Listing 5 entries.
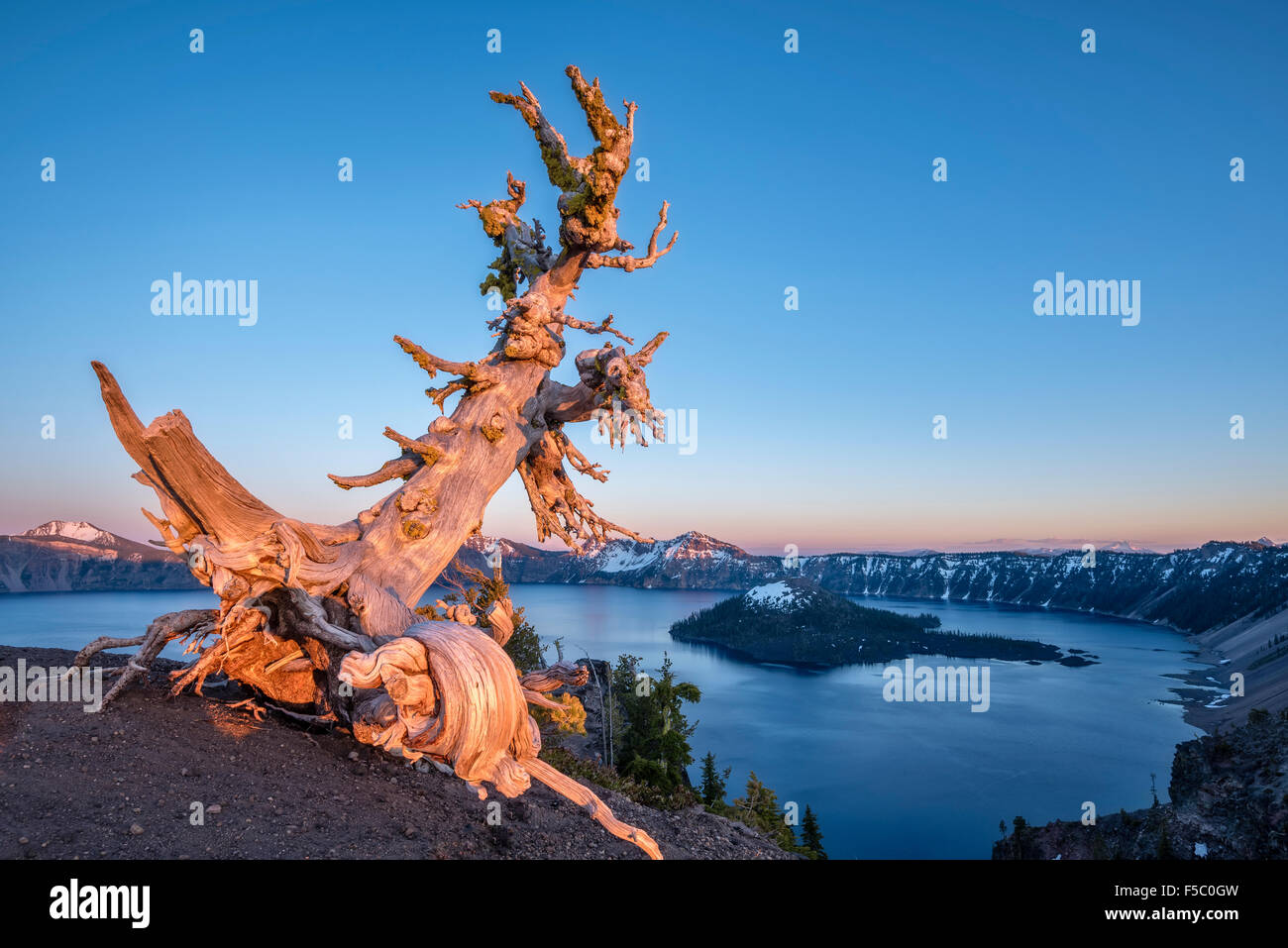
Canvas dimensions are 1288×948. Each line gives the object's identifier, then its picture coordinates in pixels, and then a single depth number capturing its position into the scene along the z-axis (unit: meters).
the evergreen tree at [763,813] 20.14
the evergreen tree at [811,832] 26.29
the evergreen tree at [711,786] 24.36
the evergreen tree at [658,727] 24.14
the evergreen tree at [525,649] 22.00
